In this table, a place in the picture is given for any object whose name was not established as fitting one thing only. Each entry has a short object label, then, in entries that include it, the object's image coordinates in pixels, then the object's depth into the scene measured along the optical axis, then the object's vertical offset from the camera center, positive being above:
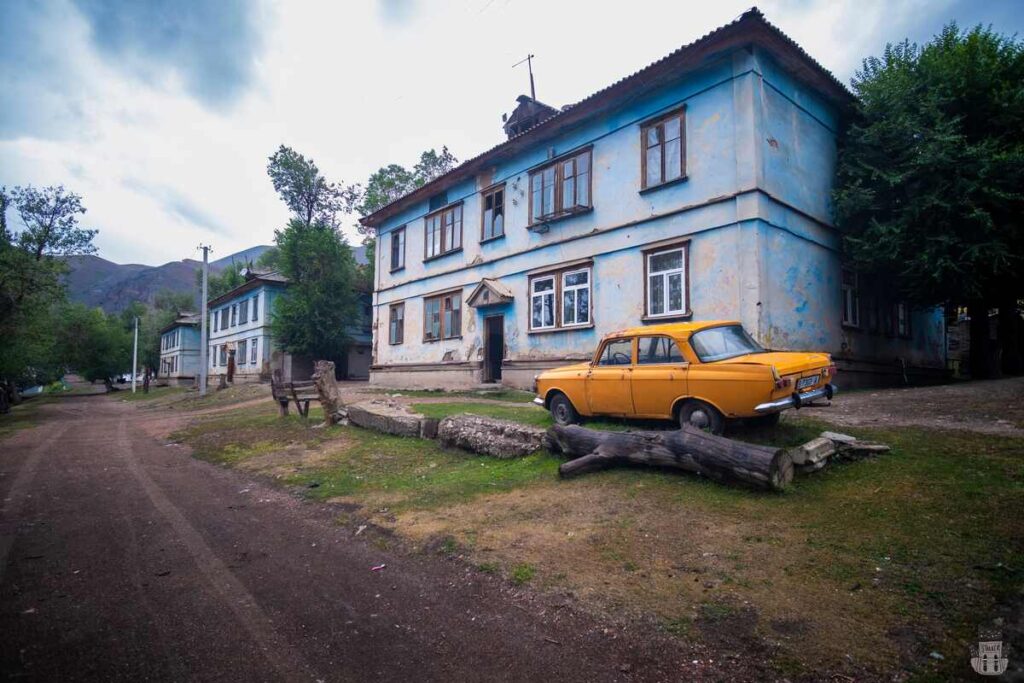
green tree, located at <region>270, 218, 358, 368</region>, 30.14 +3.86
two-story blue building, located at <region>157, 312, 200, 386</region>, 51.06 +1.04
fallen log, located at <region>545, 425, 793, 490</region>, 5.34 -1.08
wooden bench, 13.41 -0.81
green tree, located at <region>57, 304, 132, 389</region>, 47.25 +1.62
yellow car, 6.54 -0.22
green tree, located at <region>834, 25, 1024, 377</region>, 11.70 +4.44
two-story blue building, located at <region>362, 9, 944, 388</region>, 11.70 +3.64
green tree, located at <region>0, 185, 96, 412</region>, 20.94 +3.38
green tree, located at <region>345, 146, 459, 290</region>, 40.25 +14.29
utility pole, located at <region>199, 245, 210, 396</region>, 27.56 +1.05
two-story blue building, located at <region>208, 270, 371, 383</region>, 32.58 +1.59
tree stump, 11.98 -0.80
